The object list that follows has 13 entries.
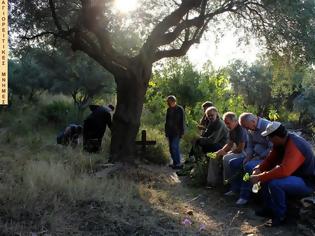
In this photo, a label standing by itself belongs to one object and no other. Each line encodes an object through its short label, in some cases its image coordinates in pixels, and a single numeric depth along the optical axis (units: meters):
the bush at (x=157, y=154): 8.79
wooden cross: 8.84
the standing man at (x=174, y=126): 8.23
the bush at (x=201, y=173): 6.44
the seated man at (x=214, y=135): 6.86
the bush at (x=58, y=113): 14.12
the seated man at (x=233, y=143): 5.68
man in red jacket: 4.33
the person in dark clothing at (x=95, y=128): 8.14
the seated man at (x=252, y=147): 5.19
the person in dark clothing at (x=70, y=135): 8.71
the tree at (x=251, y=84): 27.86
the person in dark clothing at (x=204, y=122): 7.87
